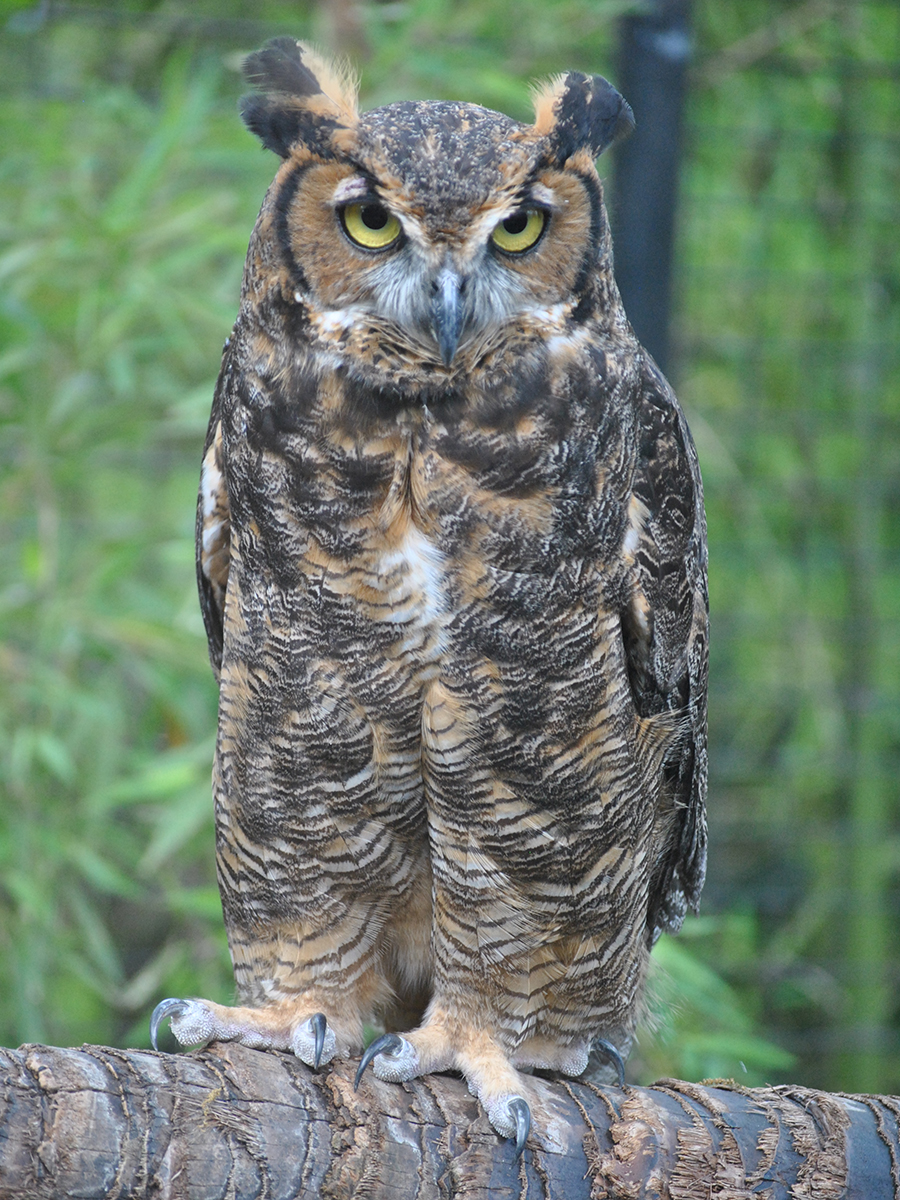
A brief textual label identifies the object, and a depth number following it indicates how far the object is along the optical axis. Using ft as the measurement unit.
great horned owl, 20.81
